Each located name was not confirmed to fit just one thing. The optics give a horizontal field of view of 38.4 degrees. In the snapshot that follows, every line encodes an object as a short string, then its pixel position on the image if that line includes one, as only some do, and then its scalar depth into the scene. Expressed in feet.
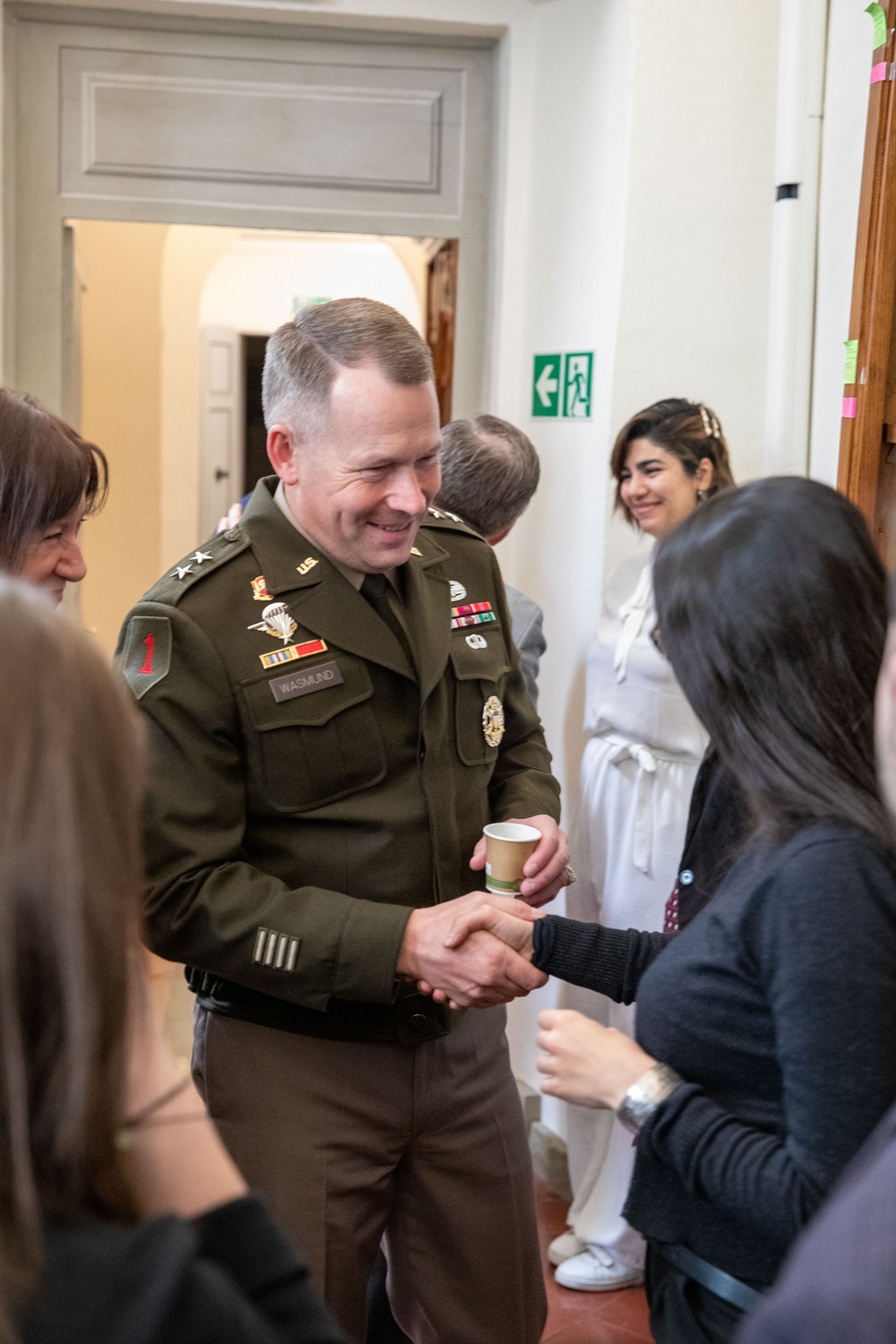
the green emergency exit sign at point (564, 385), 10.88
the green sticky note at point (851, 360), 7.93
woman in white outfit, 9.54
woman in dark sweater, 3.42
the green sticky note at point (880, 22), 7.76
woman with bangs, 5.74
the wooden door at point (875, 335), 7.67
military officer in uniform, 5.41
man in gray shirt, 9.59
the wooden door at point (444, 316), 12.76
